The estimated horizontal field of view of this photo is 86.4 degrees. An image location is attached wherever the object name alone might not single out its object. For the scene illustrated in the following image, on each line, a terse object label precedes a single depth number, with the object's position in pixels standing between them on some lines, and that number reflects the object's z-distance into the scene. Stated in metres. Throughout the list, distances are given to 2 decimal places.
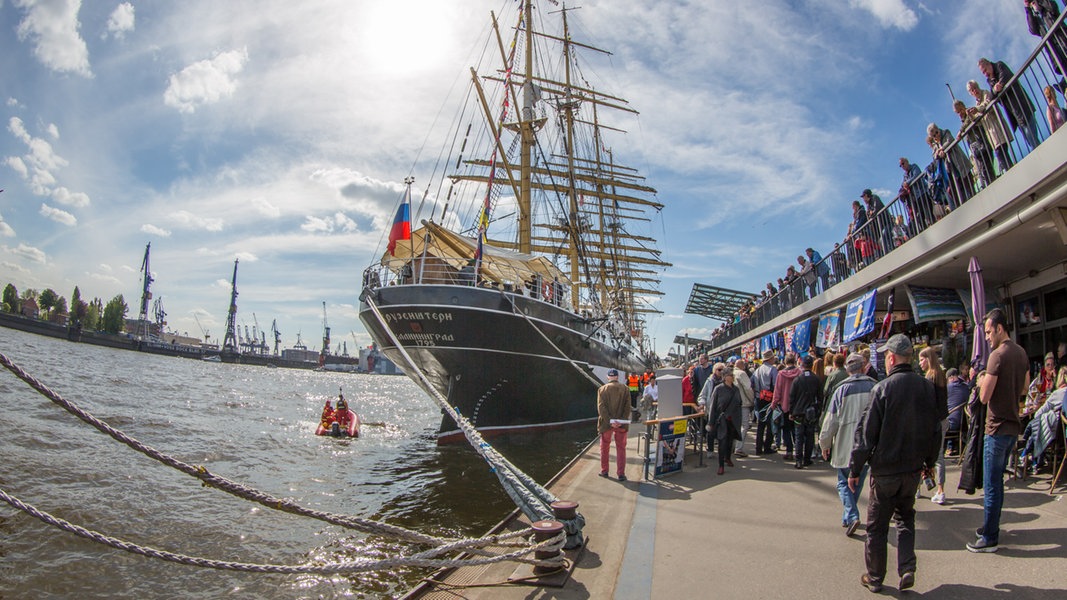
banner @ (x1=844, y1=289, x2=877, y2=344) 11.56
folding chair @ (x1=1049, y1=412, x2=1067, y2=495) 5.90
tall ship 15.98
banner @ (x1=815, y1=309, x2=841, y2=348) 13.85
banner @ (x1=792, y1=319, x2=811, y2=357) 16.03
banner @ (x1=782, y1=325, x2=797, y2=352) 17.50
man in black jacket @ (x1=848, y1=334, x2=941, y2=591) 3.90
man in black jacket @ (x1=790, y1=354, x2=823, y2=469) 8.44
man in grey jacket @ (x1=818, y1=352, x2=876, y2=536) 5.10
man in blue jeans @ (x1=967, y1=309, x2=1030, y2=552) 4.38
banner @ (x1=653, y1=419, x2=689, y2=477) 8.28
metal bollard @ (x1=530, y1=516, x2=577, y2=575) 4.39
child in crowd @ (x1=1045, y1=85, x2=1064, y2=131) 6.07
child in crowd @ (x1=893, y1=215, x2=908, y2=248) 10.31
